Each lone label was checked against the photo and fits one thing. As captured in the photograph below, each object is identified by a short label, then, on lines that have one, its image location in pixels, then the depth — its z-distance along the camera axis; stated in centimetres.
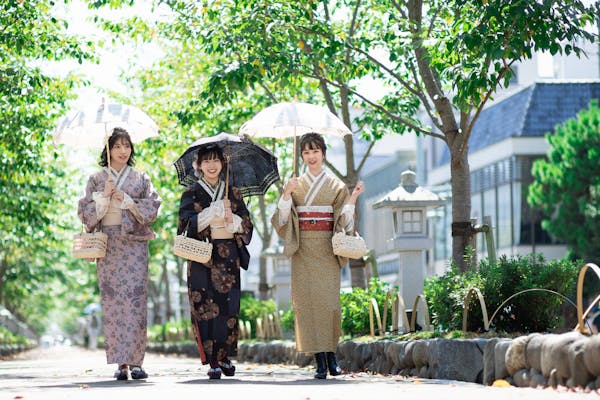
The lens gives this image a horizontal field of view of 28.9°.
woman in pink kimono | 1010
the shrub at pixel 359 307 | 1398
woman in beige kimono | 1003
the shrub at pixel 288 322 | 1851
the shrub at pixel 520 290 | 1027
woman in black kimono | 1002
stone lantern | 1439
